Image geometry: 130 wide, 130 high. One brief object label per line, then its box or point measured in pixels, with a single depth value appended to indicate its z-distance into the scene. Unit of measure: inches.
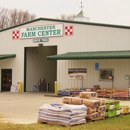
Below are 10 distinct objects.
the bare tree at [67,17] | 2614.4
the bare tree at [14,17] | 2209.6
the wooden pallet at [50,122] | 450.3
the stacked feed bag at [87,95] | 517.7
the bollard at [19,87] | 1159.0
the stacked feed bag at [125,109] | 569.9
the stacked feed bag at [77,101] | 499.3
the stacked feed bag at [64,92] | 963.3
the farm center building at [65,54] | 946.7
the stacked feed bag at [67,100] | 514.1
